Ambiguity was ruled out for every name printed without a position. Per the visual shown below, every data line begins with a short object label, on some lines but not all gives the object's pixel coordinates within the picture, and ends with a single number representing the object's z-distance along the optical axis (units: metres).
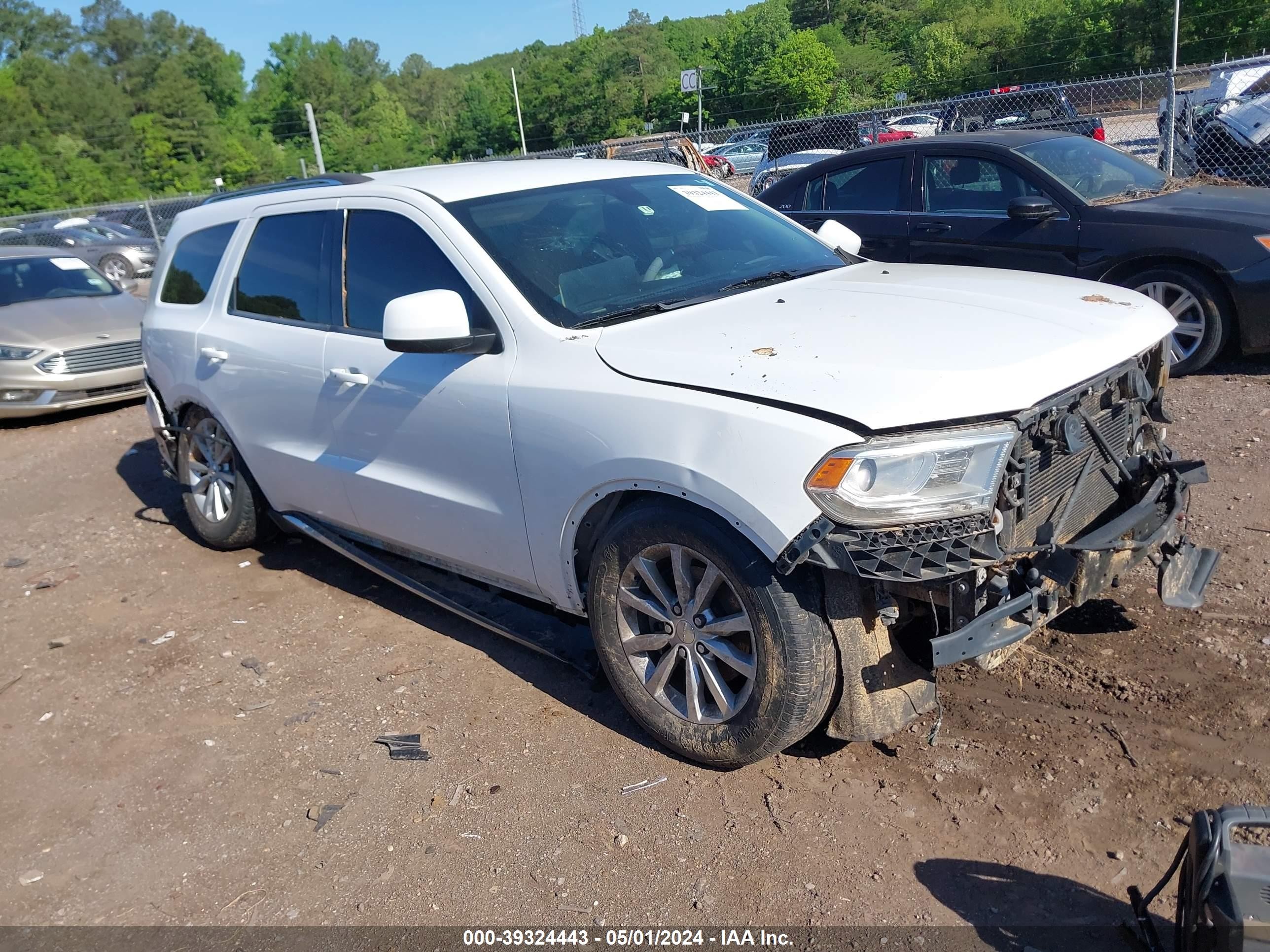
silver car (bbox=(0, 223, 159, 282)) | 21.03
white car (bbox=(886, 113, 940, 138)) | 29.04
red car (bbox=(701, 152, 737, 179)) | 22.25
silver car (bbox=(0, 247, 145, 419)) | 9.39
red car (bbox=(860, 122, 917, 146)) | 14.22
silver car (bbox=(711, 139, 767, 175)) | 29.86
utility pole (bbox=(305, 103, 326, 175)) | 26.78
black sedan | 6.46
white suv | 2.69
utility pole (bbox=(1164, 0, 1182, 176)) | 11.28
